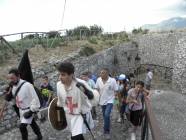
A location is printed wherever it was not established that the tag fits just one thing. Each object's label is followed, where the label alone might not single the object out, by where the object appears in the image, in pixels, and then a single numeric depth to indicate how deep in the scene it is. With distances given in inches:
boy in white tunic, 84.1
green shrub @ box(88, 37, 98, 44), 376.2
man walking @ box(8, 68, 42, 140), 111.1
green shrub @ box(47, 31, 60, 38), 309.0
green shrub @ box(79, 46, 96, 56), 307.7
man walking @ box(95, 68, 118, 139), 136.4
